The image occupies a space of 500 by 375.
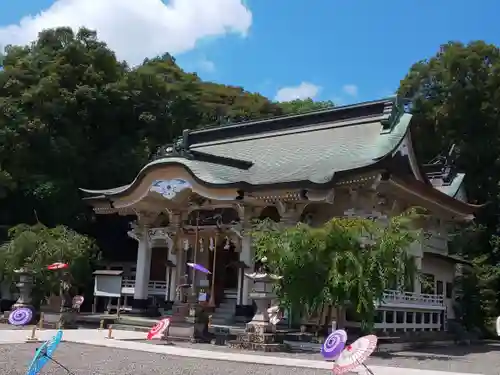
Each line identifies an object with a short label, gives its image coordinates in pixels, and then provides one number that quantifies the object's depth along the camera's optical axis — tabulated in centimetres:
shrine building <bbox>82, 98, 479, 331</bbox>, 1794
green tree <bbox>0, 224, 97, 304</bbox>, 2123
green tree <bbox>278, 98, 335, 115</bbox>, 5269
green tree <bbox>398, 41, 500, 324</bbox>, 3094
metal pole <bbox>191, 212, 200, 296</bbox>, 2025
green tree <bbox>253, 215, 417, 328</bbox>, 1373
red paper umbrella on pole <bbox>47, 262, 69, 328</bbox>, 1876
